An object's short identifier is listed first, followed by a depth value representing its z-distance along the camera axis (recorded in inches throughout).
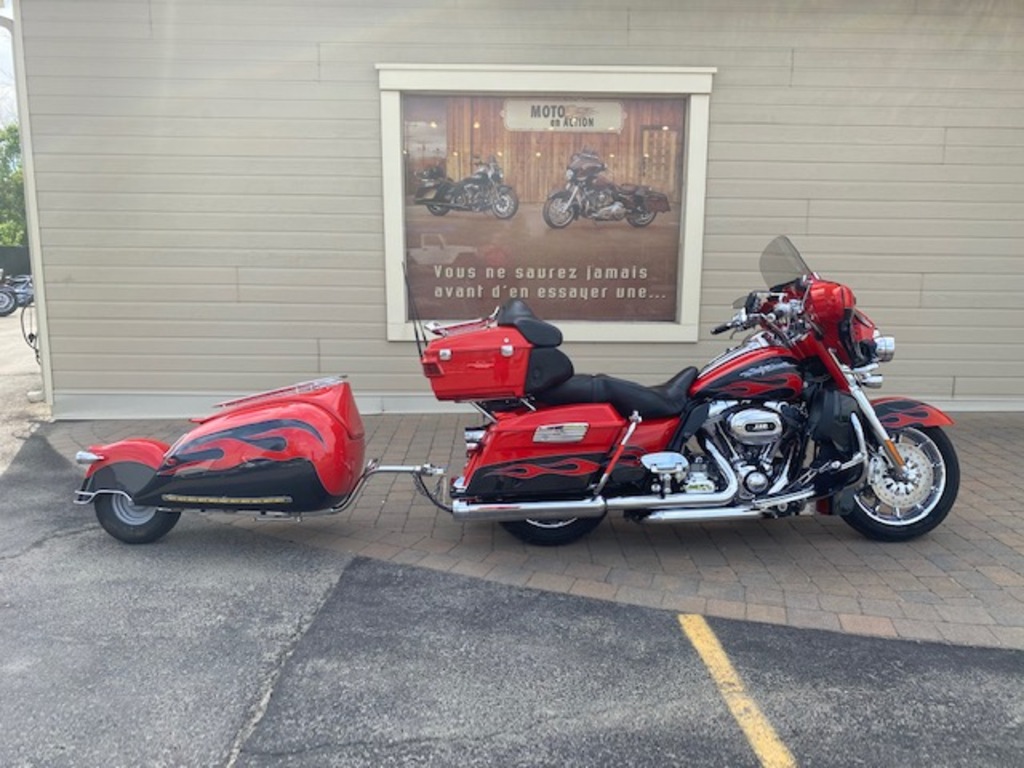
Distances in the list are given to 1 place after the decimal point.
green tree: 1299.2
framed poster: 268.5
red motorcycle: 153.9
